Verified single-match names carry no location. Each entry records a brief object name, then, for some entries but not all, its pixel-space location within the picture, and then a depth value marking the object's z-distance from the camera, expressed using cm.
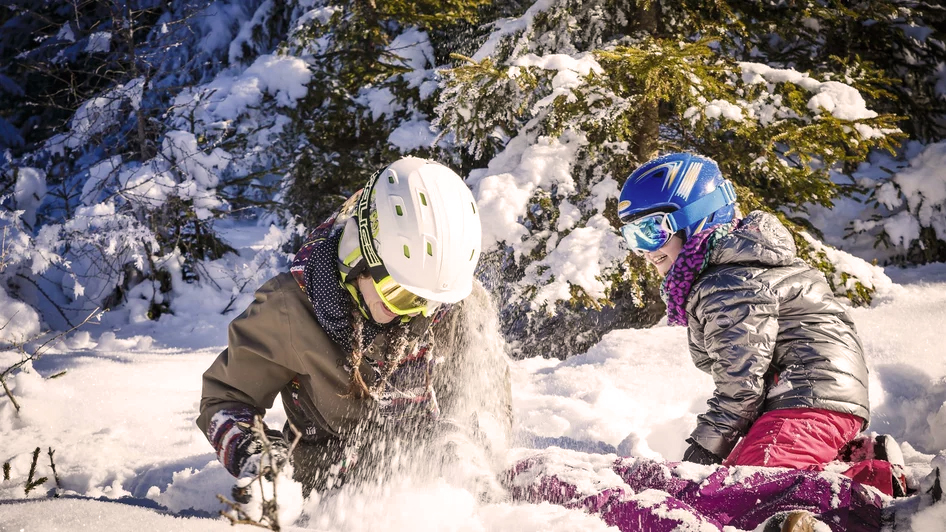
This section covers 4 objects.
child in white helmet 237
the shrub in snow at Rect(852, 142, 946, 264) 634
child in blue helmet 279
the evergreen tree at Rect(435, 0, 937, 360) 476
